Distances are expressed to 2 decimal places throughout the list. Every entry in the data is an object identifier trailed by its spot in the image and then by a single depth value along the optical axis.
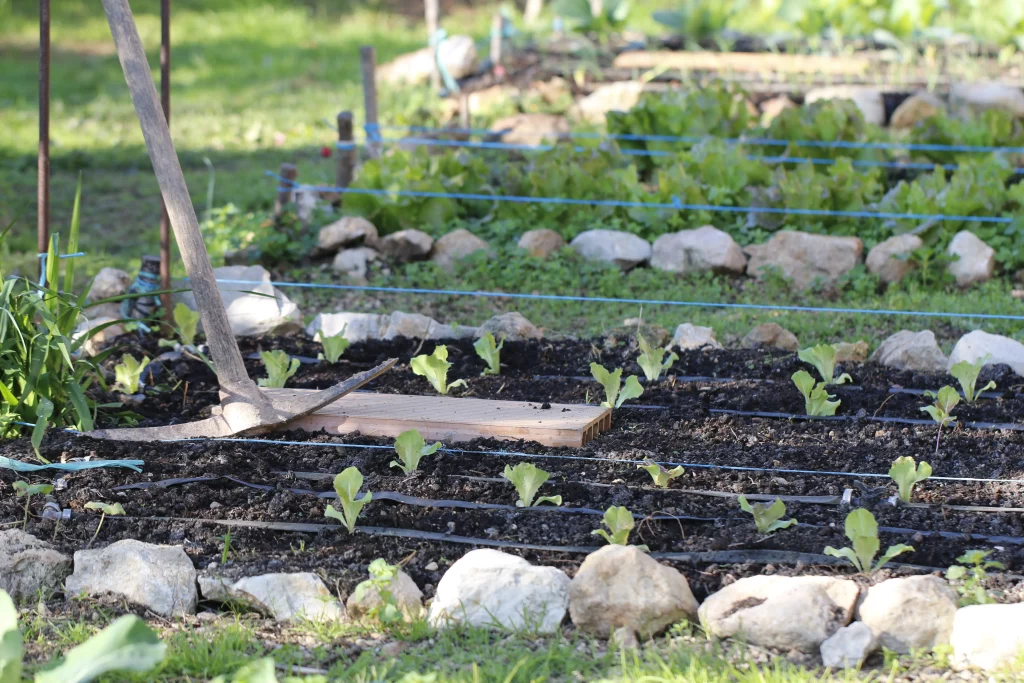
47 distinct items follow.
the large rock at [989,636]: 4.55
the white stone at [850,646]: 4.68
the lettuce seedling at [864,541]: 5.04
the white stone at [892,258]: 10.25
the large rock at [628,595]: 4.88
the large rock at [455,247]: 11.05
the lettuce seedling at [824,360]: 7.41
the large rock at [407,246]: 11.11
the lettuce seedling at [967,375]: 7.07
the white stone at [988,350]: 7.74
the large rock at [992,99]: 14.63
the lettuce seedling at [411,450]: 6.14
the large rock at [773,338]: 8.53
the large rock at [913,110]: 14.86
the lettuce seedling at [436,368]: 7.50
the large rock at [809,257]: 10.36
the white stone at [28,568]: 5.25
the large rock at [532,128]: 14.91
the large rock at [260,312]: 8.85
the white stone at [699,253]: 10.58
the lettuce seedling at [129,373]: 7.59
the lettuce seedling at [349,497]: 5.50
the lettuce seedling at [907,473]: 5.64
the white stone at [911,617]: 4.76
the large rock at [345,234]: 11.20
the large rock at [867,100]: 14.97
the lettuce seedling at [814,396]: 6.99
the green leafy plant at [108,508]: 5.77
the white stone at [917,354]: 7.95
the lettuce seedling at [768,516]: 5.38
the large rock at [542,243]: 10.90
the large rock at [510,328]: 8.59
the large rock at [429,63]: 17.80
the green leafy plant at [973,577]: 4.89
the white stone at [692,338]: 8.48
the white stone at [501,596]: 5.01
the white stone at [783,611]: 4.78
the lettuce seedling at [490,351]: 7.90
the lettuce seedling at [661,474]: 5.94
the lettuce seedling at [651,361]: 7.69
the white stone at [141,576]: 5.19
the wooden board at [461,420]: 6.71
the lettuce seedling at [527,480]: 5.73
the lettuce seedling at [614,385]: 7.07
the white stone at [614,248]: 10.76
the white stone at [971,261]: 10.17
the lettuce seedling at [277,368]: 7.63
